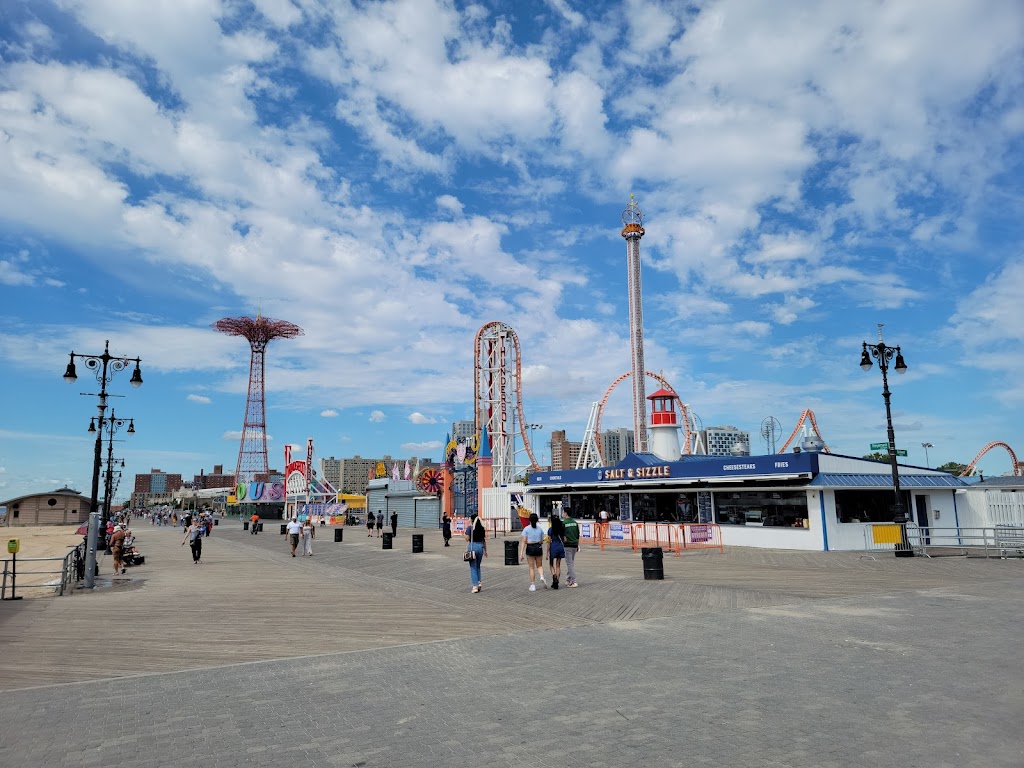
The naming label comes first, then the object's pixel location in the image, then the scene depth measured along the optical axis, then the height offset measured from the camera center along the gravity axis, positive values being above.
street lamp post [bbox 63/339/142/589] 16.95 +1.99
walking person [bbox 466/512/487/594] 15.06 -1.34
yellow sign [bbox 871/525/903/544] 25.39 -2.06
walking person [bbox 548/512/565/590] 15.30 -1.38
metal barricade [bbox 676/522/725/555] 27.09 -2.11
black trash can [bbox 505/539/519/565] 21.00 -2.05
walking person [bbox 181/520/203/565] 23.78 -1.71
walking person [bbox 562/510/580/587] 15.55 -1.30
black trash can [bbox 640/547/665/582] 16.67 -2.04
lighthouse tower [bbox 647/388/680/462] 39.50 +3.52
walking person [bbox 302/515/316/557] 27.70 -1.92
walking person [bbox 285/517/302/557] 27.65 -1.62
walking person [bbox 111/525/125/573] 20.55 -1.58
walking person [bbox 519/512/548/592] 15.12 -1.32
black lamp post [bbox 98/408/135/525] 36.23 +2.86
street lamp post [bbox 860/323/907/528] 21.28 +3.80
